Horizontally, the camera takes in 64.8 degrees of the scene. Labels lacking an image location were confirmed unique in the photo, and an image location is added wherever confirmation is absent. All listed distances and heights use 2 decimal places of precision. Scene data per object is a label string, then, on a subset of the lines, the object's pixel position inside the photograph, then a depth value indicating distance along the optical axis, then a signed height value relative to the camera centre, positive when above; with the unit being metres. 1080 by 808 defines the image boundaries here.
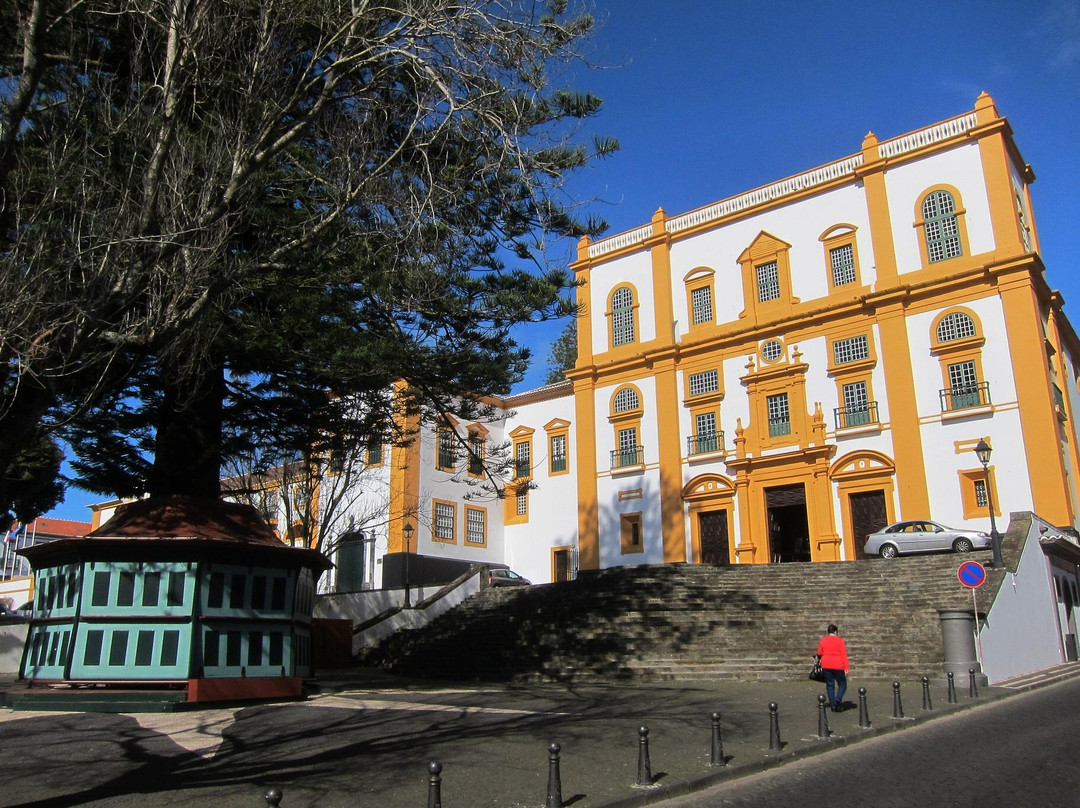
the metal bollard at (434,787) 5.70 -0.99
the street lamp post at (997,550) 19.15 +1.68
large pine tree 6.62 +4.51
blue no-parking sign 15.61 +0.94
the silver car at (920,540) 23.17 +2.40
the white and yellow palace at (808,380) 26.30 +8.49
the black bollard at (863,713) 10.78 -1.04
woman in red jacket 12.20 -0.57
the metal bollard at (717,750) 8.30 -1.13
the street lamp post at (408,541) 32.65 +3.56
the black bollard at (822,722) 9.89 -1.05
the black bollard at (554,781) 6.57 -1.12
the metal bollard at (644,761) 7.46 -1.11
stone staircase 17.98 +0.13
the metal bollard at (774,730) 9.15 -1.04
